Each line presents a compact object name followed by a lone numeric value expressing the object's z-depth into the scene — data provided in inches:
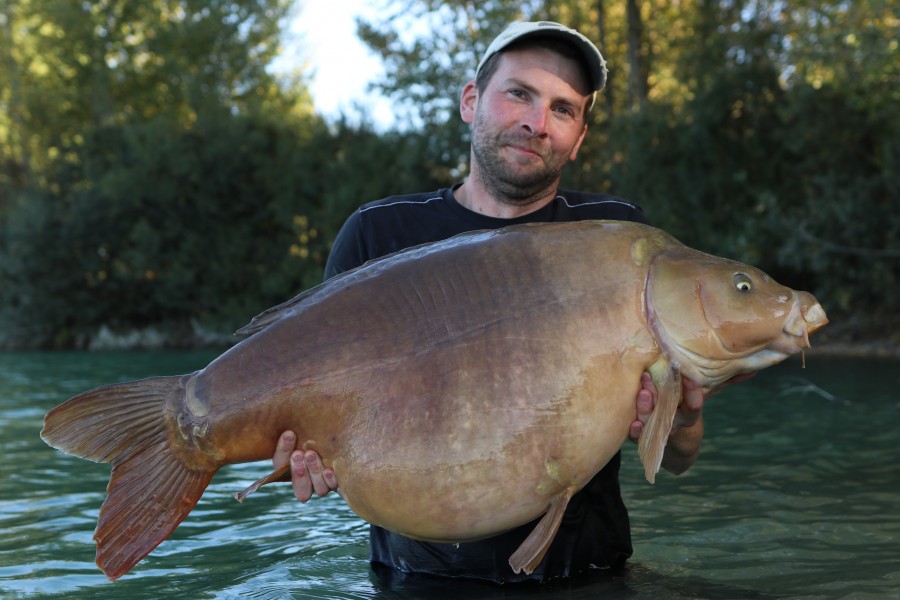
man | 131.3
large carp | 103.0
